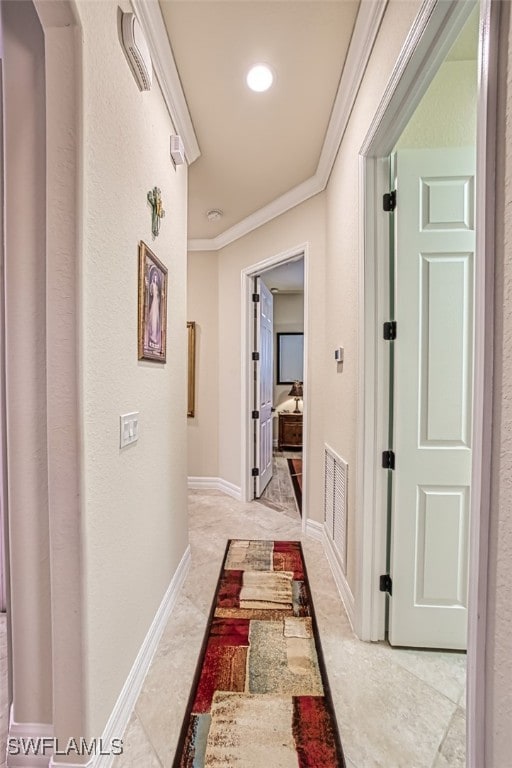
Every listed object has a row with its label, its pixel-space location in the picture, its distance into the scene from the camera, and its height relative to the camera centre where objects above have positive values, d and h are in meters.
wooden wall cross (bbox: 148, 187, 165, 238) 1.59 +0.76
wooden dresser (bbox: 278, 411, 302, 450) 5.92 -0.96
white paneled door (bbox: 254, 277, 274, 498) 3.65 -0.17
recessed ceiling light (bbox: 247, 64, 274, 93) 1.77 +1.52
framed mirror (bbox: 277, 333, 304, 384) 6.22 +0.28
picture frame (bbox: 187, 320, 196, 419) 3.93 +0.08
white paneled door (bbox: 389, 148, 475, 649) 1.52 -0.09
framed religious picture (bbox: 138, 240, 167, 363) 1.46 +0.30
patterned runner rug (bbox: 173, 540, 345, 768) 1.15 -1.24
